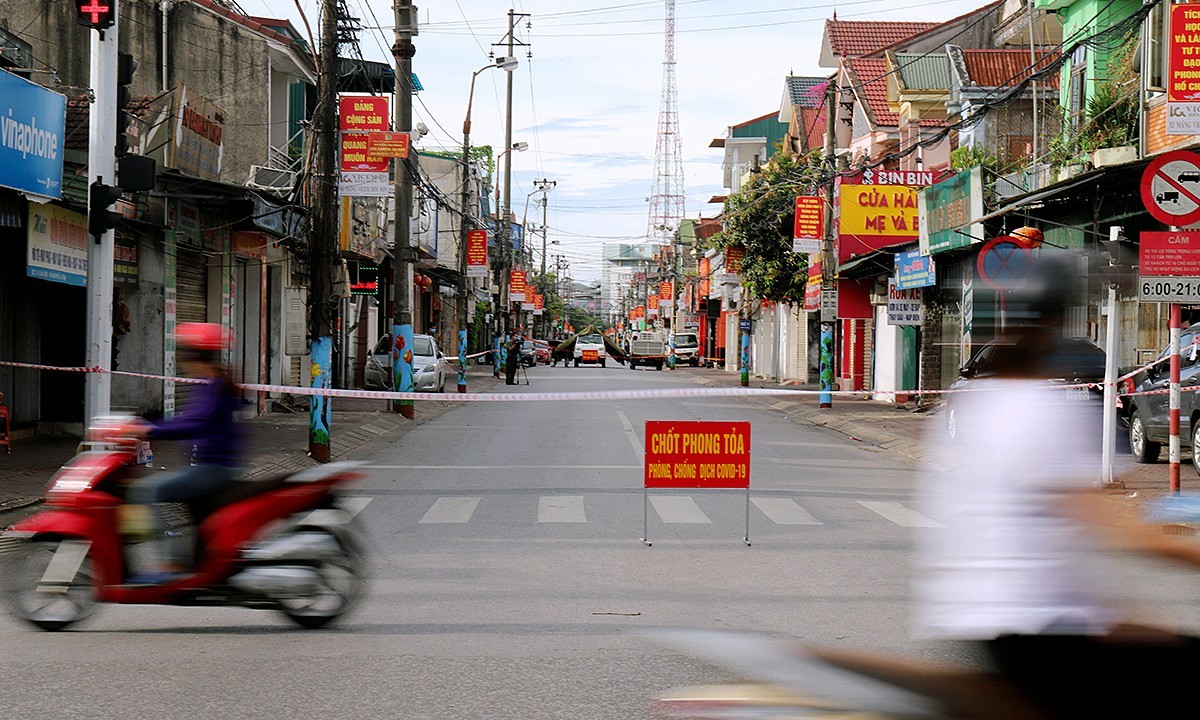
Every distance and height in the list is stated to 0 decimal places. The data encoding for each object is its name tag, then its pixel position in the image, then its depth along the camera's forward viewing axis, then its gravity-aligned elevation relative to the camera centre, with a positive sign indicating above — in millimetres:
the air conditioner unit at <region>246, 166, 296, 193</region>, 27266 +3491
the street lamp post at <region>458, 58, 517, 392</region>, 43938 +6078
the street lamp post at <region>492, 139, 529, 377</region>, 56062 +4078
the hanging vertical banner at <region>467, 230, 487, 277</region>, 48281 +3427
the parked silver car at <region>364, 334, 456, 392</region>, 33875 -727
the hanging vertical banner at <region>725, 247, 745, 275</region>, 48622 +3263
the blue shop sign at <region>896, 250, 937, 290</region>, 27125 +1650
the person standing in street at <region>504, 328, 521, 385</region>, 40250 -627
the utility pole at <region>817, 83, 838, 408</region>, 29844 +1809
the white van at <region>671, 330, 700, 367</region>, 77625 -248
